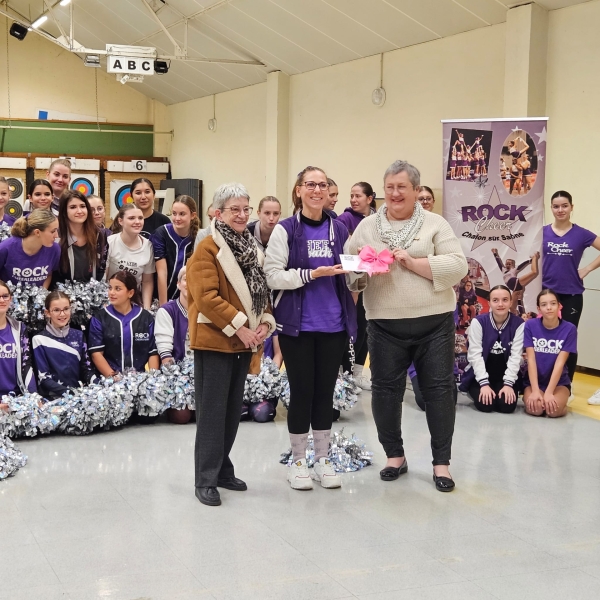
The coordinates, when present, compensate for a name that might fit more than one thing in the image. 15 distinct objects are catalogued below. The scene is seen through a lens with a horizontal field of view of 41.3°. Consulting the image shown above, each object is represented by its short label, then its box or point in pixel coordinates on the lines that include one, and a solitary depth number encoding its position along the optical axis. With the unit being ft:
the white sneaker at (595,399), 18.97
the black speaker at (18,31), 41.16
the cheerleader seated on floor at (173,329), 16.52
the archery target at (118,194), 48.96
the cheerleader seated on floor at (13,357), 14.65
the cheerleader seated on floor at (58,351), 15.31
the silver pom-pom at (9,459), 12.37
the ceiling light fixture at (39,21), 40.84
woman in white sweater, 11.75
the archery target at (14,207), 46.91
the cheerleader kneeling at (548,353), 17.47
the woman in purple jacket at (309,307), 11.66
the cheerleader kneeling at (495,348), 17.93
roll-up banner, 18.43
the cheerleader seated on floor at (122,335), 16.15
